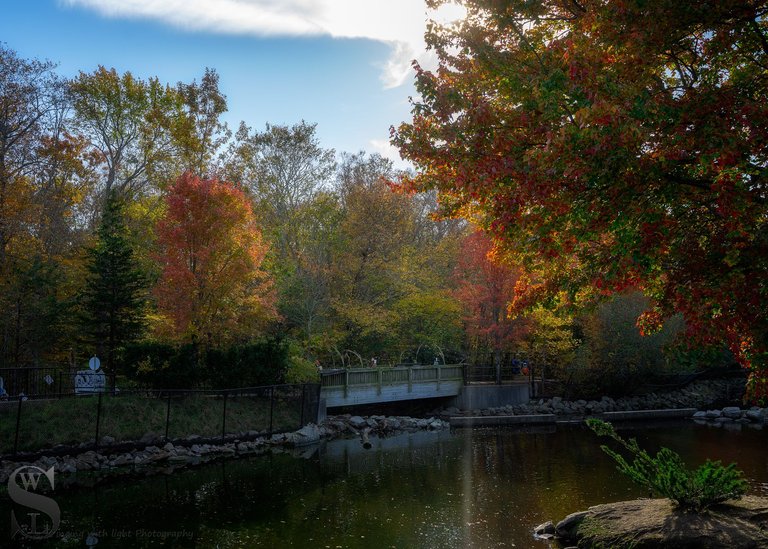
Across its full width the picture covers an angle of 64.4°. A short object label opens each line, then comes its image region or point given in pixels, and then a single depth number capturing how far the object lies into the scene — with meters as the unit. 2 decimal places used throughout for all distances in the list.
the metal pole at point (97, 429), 18.23
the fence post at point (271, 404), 23.31
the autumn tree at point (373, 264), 33.72
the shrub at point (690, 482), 10.17
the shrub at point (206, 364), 22.62
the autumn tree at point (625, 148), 8.00
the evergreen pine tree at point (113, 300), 24.62
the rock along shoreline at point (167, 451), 17.42
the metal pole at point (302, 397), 24.82
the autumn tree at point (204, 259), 23.42
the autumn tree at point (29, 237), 25.92
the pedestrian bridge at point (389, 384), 27.52
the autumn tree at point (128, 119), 35.50
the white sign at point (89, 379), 21.64
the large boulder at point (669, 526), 9.20
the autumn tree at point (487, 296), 33.47
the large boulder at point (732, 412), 31.81
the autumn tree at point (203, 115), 36.97
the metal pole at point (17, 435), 16.80
